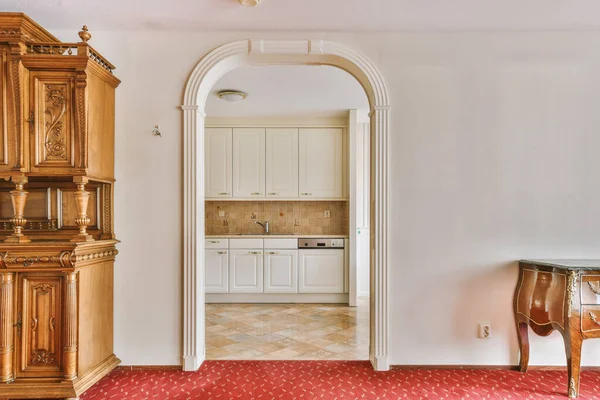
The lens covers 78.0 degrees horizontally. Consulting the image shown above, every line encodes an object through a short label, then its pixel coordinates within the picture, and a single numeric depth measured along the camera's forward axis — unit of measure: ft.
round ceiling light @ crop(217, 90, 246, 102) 14.49
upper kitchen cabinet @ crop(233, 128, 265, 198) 18.42
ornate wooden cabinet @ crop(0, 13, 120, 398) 7.76
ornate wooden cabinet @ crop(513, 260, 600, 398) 7.95
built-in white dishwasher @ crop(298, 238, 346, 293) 17.40
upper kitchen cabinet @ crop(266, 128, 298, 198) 18.43
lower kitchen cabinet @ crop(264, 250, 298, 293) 17.38
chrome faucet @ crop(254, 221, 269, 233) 18.98
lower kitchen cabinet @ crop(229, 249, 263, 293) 17.33
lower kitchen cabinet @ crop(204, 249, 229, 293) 17.31
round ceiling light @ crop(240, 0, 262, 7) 8.01
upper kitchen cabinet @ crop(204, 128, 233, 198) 18.39
